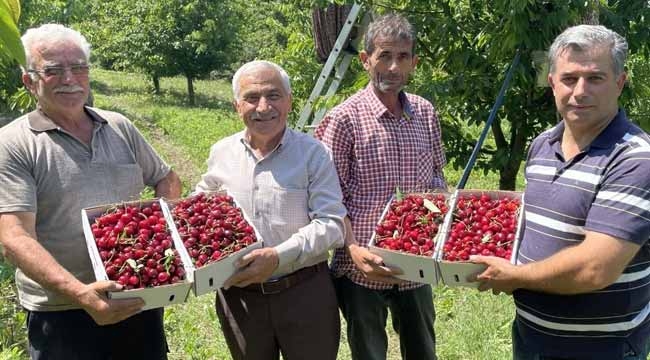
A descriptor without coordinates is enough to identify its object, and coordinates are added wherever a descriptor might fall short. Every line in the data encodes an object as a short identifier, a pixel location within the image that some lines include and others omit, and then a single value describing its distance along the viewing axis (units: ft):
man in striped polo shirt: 6.37
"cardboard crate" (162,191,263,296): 6.96
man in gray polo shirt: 7.39
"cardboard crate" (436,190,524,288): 7.17
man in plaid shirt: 9.22
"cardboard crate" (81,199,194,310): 6.77
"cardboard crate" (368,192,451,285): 7.50
